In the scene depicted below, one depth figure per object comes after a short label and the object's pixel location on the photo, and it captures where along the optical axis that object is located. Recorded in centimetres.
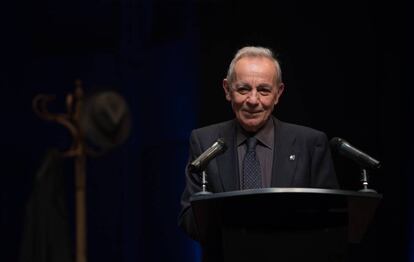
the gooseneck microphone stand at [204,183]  513
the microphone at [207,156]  510
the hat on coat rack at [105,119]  632
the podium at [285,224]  488
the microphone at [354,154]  509
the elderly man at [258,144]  579
